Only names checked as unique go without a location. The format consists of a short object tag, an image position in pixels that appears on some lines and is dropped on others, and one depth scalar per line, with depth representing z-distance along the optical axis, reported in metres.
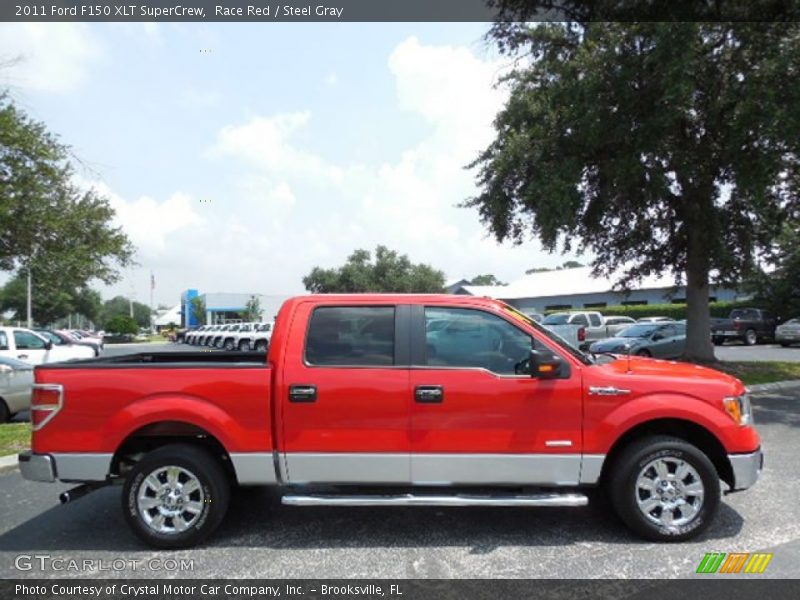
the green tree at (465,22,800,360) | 10.44
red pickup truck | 4.49
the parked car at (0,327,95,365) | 14.02
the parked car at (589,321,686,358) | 18.45
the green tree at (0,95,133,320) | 12.63
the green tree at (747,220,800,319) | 32.38
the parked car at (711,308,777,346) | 29.58
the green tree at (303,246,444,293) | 68.69
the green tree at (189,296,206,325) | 71.38
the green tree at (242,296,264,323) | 63.12
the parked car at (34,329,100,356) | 25.45
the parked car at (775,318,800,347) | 26.67
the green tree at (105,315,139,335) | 65.31
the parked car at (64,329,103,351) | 27.74
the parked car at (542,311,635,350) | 24.81
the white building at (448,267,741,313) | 46.22
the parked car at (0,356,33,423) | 9.98
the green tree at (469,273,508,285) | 115.85
